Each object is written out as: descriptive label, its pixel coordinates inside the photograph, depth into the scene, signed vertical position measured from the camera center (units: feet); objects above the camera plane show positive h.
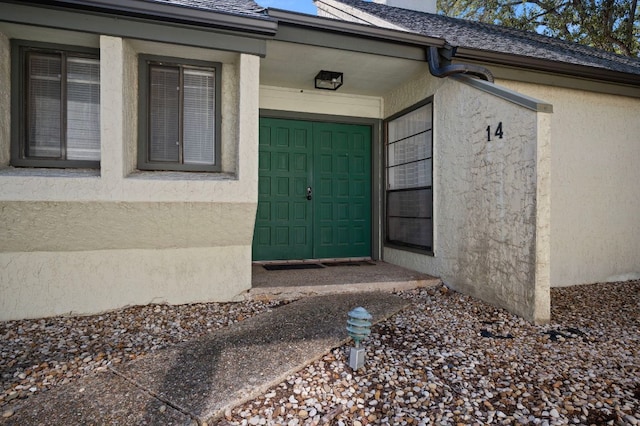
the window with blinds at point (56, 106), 12.31 +3.20
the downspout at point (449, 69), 14.53 +5.28
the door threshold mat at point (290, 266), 18.15 -3.04
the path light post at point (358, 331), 8.70 -2.89
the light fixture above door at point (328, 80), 17.47 +5.83
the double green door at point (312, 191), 19.63 +0.70
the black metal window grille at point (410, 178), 17.16 +1.30
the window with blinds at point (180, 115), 13.42 +3.19
